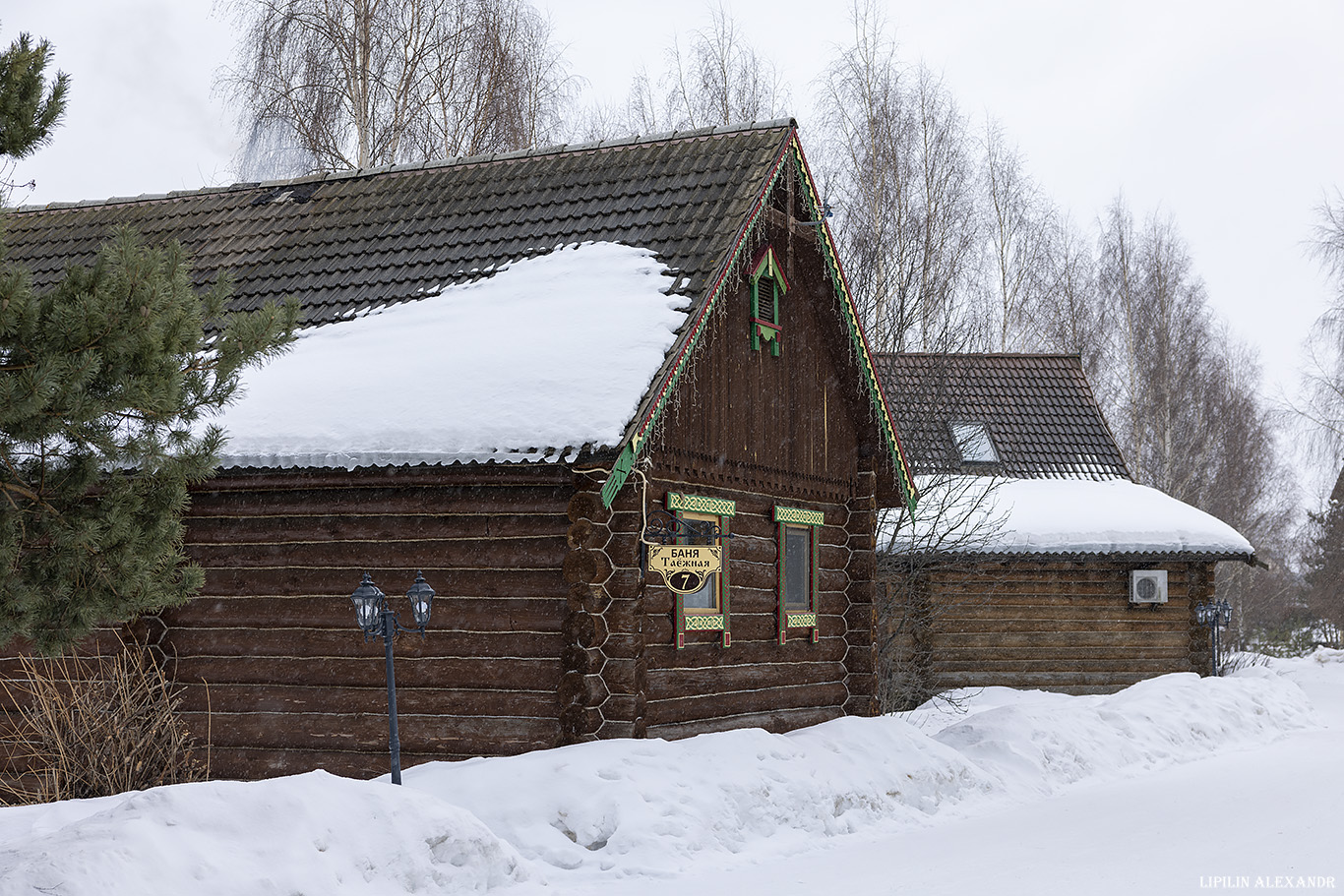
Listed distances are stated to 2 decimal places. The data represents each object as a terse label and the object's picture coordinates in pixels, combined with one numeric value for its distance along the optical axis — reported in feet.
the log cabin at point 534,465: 33.78
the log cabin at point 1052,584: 65.26
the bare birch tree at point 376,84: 73.05
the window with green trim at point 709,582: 36.60
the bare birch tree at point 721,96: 87.15
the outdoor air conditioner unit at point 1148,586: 67.10
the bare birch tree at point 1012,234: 105.29
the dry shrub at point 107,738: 30.22
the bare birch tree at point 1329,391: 96.94
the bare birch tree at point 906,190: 83.05
